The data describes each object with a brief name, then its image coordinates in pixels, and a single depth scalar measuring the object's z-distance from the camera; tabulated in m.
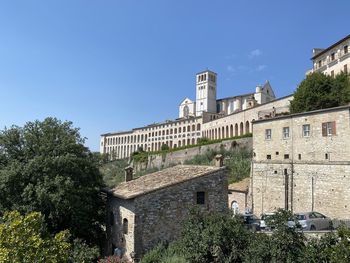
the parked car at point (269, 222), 15.62
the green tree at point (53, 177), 22.80
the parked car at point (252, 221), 22.62
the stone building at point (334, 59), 44.91
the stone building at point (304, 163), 27.05
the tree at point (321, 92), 36.88
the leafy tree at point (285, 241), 14.91
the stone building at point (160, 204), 19.88
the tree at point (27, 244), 13.00
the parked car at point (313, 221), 22.08
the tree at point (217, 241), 17.16
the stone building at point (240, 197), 35.06
